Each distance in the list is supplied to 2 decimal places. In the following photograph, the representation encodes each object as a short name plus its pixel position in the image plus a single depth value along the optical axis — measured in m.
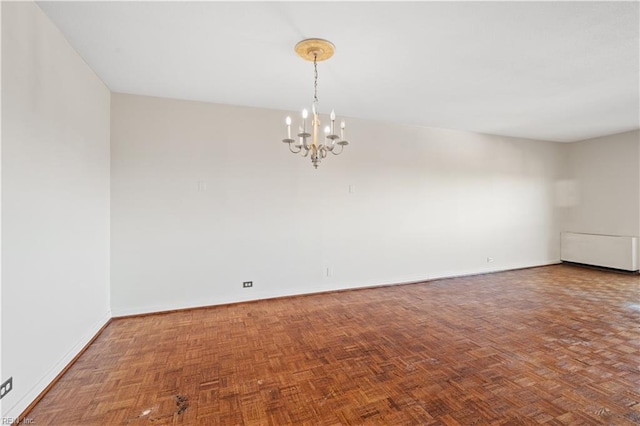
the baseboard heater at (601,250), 5.25
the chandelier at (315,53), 2.29
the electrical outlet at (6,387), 1.59
